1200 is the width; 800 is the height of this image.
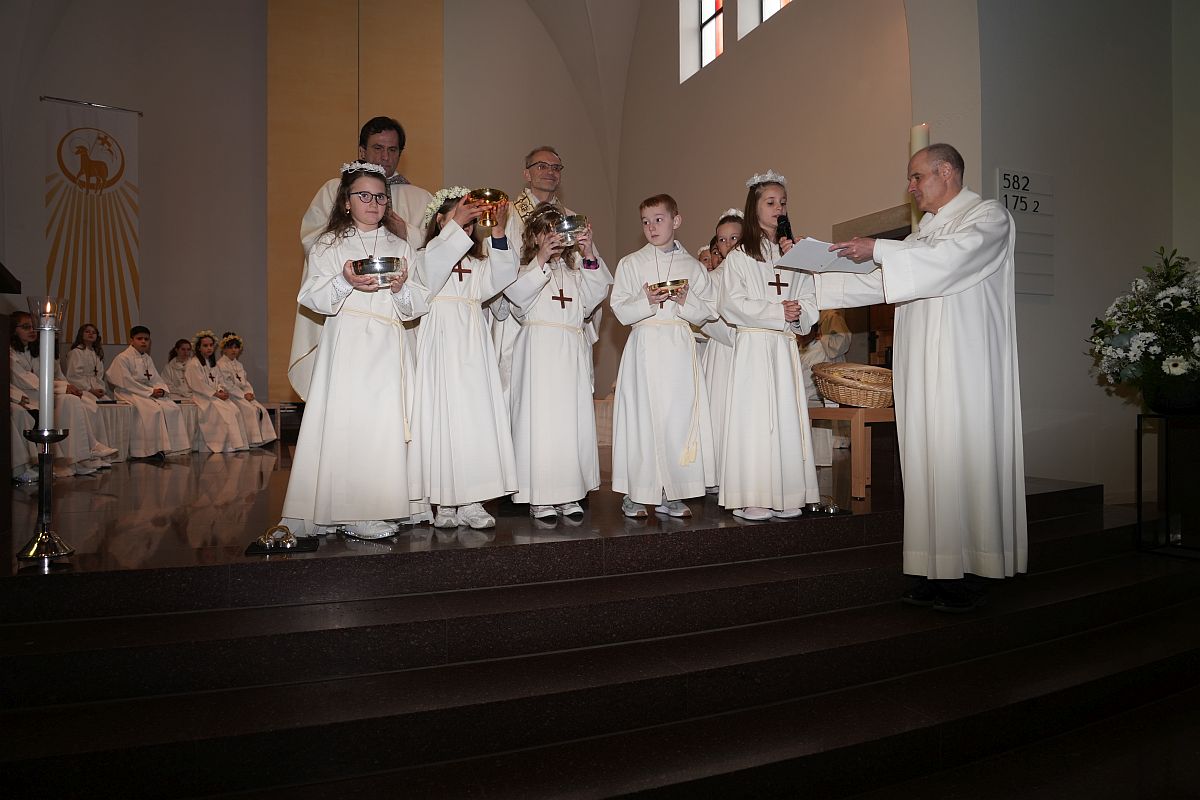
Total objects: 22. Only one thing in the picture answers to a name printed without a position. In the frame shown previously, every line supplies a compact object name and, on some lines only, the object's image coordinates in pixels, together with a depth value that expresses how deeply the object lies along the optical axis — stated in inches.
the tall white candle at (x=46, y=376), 143.4
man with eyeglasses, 183.9
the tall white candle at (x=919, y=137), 182.9
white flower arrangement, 210.1
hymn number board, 254.7
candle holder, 137.9
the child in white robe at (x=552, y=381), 180.2
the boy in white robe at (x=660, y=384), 185.3
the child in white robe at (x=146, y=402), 396.8
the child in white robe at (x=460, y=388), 170.2
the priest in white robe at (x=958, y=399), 153.3
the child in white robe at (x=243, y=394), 469.8
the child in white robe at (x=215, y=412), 442.9
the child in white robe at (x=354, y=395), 154.6
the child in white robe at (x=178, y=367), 468.5
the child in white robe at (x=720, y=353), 204.4
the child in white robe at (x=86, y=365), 398.9
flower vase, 206.7
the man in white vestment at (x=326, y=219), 177.2
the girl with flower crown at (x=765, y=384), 180.1
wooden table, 222.4
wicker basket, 233.6
